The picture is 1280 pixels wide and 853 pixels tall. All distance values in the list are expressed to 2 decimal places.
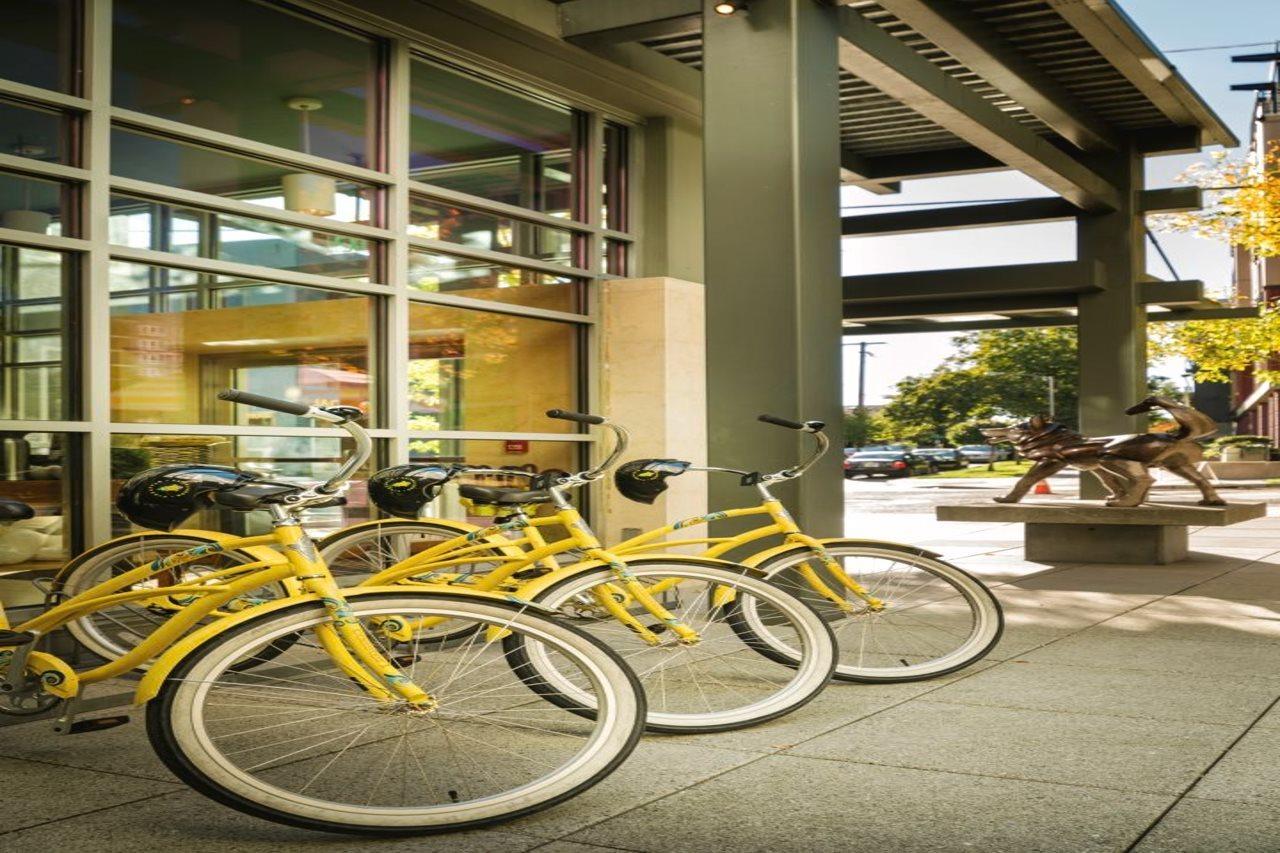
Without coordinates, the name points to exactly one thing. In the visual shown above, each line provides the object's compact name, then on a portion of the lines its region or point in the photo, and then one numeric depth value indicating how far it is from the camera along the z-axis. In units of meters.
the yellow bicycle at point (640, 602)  5.04
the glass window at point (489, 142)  10.25
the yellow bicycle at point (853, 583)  5.69
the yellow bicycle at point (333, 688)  3.66
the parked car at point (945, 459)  59.72
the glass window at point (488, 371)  10.21
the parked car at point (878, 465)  50.69
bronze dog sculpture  11.58
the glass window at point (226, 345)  8.12
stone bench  11.59
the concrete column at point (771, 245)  8.55
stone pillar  11.49
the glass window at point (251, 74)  8.24
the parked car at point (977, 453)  71.00
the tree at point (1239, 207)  25.77
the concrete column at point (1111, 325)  19.08
